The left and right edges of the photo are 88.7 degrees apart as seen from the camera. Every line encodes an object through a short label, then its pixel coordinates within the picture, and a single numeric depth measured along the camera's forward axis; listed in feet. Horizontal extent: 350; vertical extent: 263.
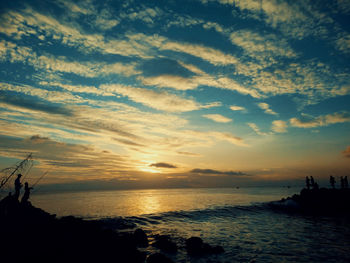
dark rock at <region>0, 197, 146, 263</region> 45.52
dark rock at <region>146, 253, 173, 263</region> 47.74
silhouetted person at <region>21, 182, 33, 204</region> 86.98
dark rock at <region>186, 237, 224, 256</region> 58.52
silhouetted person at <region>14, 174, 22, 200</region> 84.07
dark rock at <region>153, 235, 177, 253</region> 61.62
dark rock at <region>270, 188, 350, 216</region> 149.69
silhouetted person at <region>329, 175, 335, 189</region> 204.53
